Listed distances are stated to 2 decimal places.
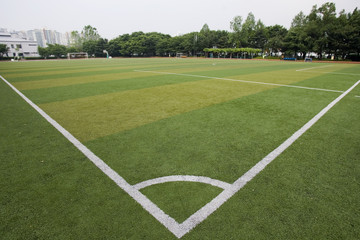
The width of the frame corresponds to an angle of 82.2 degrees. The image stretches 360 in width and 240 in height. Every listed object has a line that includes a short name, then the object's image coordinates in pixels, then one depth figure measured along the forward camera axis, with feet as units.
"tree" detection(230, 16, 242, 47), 263.90
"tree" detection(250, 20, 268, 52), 249.96
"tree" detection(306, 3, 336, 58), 181.02
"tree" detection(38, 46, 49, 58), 266.57
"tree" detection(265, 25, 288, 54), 218.79
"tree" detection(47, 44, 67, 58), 274.77
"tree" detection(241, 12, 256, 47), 258.98
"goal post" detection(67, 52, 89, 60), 290.11
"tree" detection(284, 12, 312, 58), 188.24
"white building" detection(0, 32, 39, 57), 330.05
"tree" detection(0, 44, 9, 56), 238.21
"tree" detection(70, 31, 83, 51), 350.82
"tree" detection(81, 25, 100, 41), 361.10
